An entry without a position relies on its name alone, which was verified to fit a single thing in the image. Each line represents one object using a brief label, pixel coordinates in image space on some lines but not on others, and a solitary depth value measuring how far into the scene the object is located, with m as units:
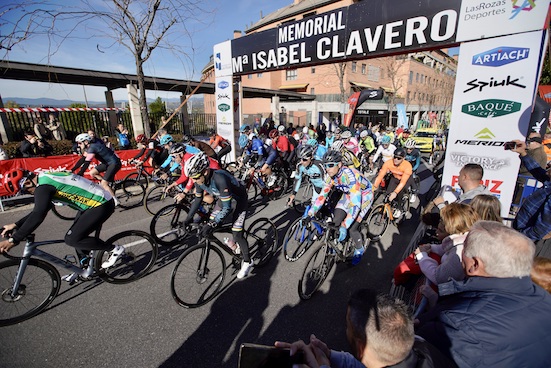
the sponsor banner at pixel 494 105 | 4.05
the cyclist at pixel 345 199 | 3.71
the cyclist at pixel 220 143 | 8.59
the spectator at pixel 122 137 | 9.90
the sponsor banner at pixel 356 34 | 4.99
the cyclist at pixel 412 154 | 7.69
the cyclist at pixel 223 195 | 3.20
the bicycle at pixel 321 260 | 3.39
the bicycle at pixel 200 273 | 3.17
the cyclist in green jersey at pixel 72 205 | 2.71
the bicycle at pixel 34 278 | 2.90
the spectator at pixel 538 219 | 2.74
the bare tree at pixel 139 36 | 7.92
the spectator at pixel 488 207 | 2.52
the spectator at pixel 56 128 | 11.46
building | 30.36
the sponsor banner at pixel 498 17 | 3.79
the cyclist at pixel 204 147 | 7.06
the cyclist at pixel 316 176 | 4.50
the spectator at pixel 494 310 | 1.22
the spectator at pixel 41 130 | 10.14
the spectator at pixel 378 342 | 1.12
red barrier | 6.42
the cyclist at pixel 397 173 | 5.12
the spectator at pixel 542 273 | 1.71
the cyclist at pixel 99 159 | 5.72
